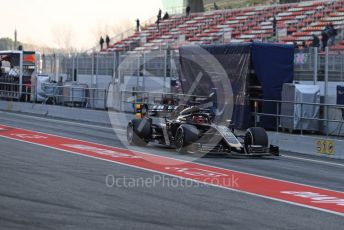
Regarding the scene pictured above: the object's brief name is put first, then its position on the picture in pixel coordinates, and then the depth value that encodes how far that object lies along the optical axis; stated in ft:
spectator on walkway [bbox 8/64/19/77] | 150.82
